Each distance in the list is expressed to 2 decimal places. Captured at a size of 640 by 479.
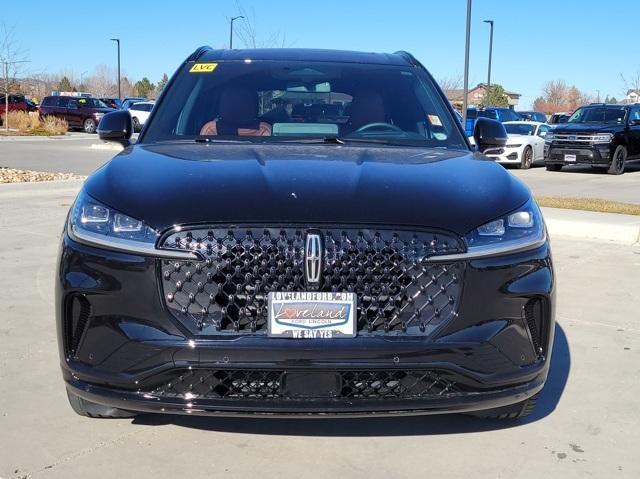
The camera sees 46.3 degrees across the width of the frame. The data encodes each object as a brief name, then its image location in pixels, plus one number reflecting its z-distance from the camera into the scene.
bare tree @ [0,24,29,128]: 36.52
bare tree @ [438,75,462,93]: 61.25
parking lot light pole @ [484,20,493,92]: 41.52
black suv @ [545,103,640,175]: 19.33
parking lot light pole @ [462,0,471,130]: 18.41
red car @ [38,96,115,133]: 37.53
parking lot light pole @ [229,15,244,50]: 30.17
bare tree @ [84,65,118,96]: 99.24
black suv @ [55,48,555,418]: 2.69
